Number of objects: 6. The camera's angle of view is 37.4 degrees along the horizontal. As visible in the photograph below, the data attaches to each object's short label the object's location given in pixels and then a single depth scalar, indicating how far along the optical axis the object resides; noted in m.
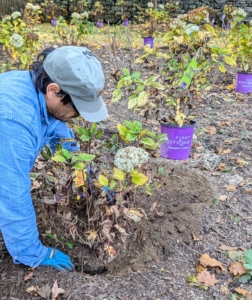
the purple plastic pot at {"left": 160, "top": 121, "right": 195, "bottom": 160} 3.02
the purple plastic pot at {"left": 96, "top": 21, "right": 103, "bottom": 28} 11.57
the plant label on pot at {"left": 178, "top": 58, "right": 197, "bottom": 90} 2.45
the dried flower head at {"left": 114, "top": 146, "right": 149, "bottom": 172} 1.53
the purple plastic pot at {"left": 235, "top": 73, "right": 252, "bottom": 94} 5.13
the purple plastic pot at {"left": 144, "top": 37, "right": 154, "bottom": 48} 8.17
